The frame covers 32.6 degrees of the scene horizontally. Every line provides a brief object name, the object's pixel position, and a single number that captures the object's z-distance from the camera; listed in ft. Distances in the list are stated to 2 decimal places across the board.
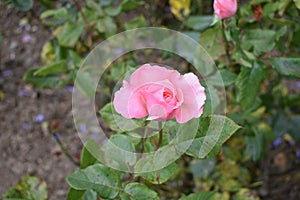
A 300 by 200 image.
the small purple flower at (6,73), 8.04
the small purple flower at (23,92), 7.79
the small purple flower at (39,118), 7.42
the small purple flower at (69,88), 7.72
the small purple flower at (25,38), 8.39
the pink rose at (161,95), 2.44
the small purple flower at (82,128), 6.87
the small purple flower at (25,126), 7.41
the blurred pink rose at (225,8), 3.09
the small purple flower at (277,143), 6.82
